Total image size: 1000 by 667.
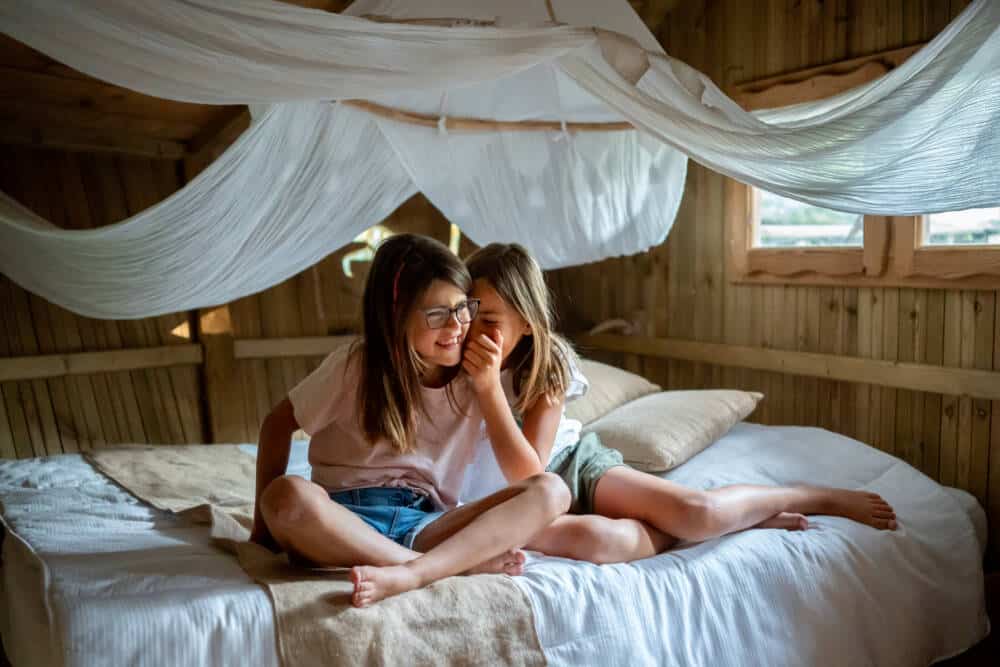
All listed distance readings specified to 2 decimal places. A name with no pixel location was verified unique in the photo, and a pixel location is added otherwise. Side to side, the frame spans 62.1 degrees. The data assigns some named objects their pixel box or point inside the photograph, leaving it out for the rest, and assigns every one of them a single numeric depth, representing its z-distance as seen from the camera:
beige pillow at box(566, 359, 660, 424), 2.71
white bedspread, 1.37
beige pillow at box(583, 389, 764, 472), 2.32
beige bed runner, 1.37
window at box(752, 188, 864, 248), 2.75
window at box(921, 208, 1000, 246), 2.37
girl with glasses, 1.57
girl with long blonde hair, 1.73
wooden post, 3.52
